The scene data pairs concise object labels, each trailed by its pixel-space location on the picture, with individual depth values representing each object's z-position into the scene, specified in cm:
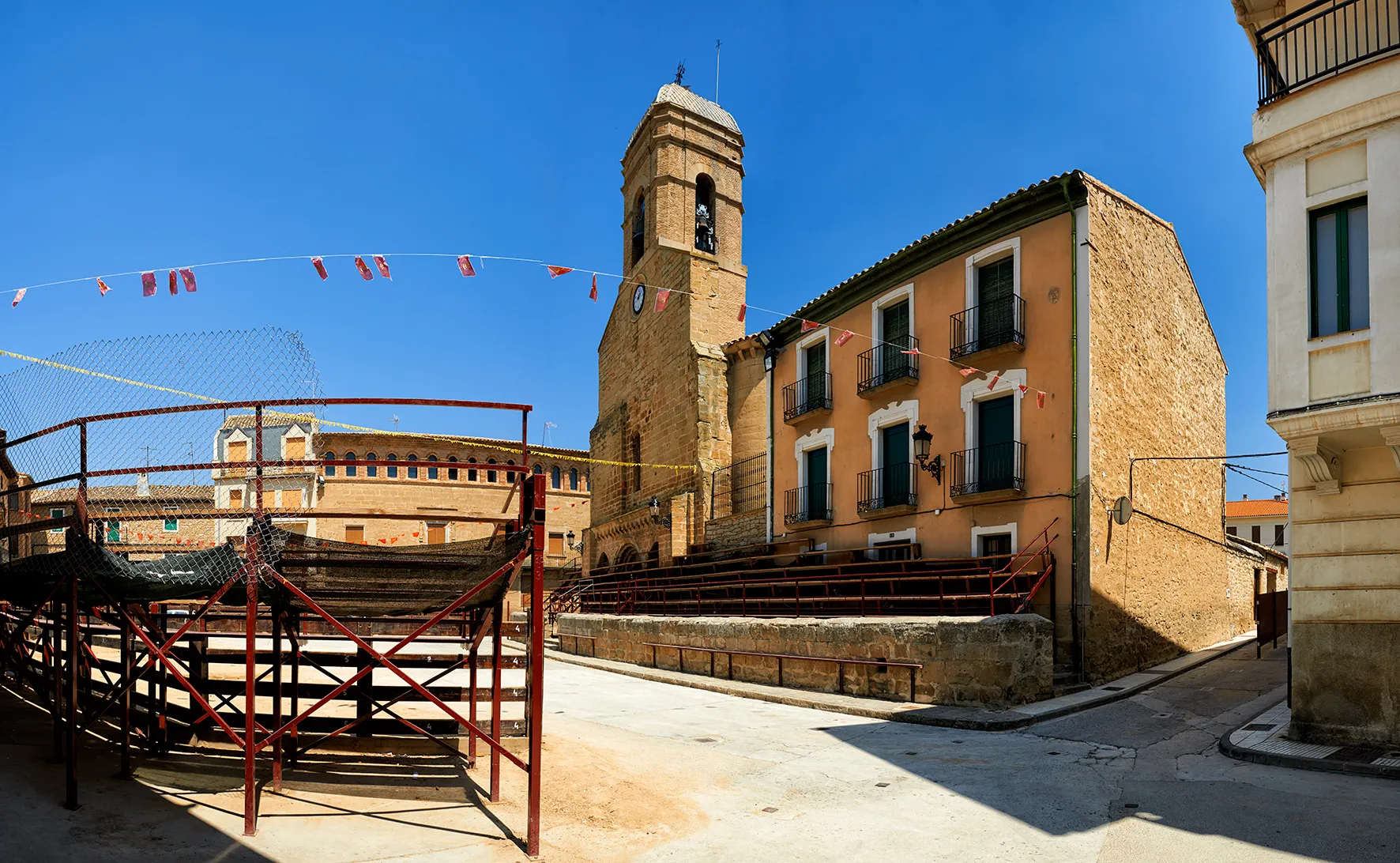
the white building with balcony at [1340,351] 873
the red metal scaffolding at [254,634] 647
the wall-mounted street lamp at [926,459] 1723
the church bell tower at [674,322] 2720
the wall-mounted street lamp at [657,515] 2733
